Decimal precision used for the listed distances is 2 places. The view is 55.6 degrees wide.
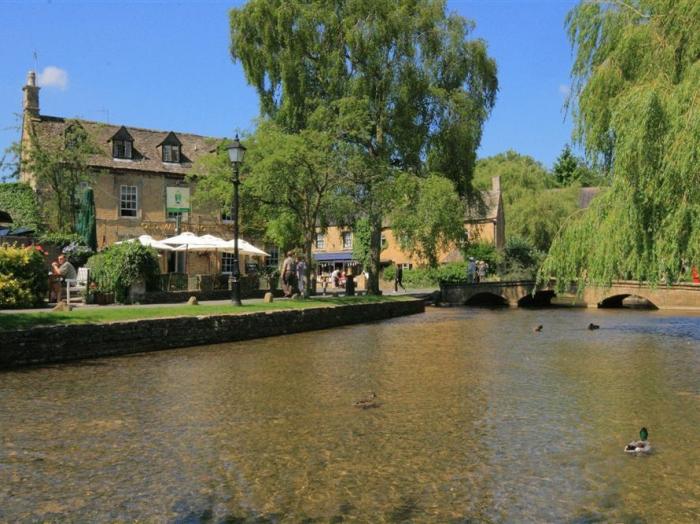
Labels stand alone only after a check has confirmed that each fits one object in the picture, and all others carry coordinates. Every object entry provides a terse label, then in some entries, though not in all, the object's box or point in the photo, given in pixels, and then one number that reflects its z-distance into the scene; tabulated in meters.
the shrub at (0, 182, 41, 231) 35.09
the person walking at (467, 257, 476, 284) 44.97
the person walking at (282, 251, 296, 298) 27.30
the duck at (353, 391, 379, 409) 9.87
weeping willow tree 13.22
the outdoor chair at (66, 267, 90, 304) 22.39
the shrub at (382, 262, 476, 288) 50.00
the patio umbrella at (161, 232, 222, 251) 30.28
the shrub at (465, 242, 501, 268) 52.41
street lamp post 20.02
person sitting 21.67
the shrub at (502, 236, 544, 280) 46.41
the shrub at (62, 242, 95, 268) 26.86
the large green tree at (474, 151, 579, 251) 57.41
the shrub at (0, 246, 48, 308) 18.88
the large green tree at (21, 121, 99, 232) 33.78
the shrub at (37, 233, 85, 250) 28.91
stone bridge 36.72
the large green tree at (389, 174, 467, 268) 28.67
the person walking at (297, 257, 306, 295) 31.15
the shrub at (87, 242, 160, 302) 22.62
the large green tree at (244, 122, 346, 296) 24.95
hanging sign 40.42
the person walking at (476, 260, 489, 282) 50.12
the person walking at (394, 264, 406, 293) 46.34
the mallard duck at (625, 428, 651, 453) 7.38
